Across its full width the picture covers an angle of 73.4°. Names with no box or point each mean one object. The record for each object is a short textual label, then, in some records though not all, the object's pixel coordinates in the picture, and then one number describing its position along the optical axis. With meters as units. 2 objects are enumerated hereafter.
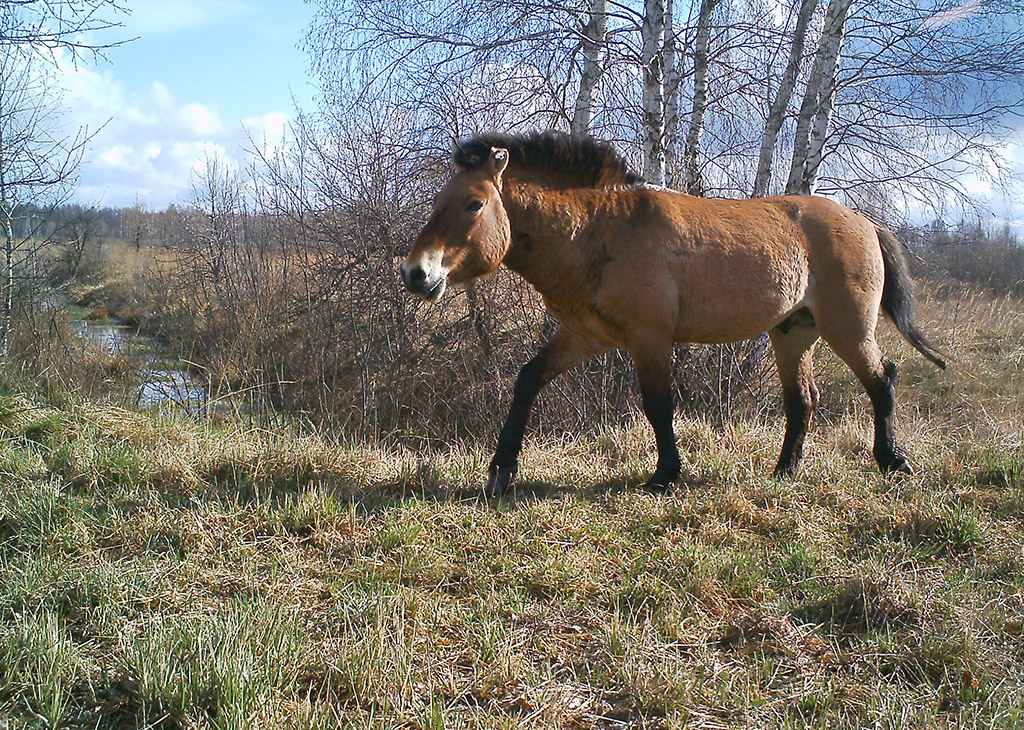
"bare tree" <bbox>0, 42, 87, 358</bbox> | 8.48
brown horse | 4.42
